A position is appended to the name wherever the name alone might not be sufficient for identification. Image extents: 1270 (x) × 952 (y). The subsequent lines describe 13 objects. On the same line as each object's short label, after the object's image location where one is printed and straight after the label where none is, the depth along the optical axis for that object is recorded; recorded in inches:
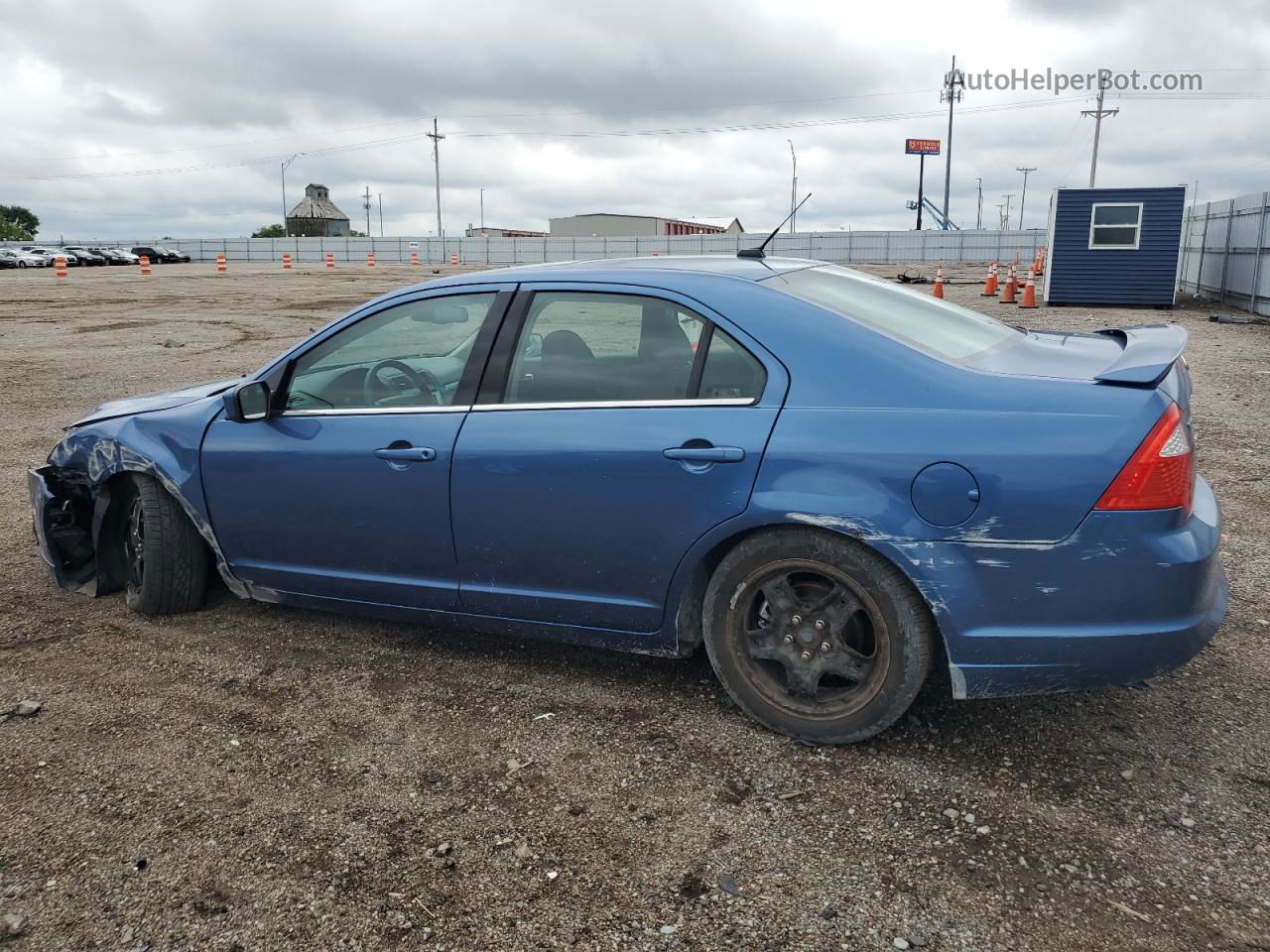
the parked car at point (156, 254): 2532.0
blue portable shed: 767.1
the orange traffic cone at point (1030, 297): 790.5
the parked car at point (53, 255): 2241.6
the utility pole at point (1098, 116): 2491.1
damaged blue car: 113.9
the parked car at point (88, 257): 2325.3
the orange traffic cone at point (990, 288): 948.6
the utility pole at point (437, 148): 3191.4
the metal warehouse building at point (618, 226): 3437.5
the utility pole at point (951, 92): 2603.3
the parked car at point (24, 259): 2127.2
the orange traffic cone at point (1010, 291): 843.4
